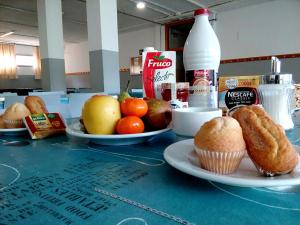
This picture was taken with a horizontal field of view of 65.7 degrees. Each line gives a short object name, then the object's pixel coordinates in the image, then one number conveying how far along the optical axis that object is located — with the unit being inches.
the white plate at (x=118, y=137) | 19.8
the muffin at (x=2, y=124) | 26.7
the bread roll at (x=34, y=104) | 28.6
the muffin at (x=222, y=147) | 12.0
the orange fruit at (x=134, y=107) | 21.3
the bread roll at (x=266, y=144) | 11.2
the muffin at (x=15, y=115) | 26.0
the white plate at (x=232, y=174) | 10.1
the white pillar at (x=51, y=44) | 138.9
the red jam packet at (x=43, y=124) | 24.0
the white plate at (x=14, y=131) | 24.9
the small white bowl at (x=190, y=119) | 19.1
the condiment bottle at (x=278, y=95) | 23.1
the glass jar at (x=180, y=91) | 26.5
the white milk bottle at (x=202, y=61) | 25.4
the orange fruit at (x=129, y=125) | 20.4
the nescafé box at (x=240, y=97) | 22.2
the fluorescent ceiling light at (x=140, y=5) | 168.8
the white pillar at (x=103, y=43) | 115.3
